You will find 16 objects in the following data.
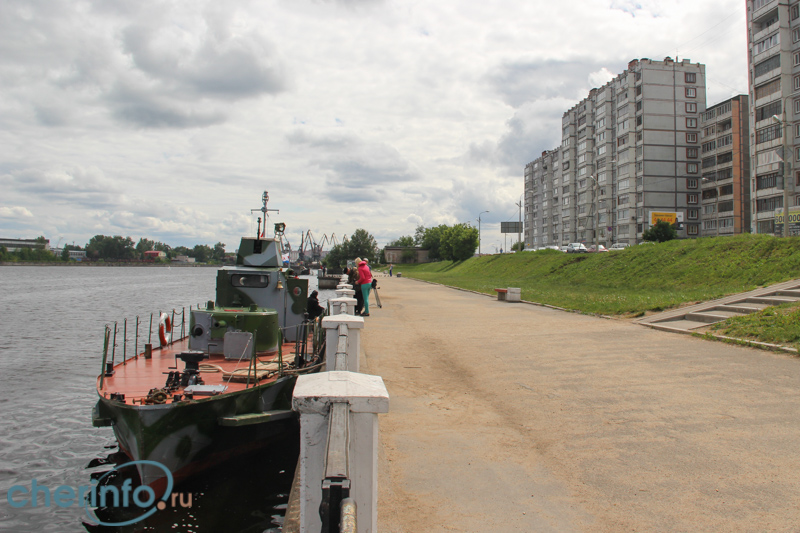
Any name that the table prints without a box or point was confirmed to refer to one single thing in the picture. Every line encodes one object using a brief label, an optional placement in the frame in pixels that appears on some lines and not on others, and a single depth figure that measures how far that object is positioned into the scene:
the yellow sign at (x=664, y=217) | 71.50
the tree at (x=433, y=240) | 139.75
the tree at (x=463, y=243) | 98.56
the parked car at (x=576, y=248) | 64.53
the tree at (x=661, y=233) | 55.09
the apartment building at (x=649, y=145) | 74.69
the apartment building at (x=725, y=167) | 68.25
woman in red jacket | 18.78
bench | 25.70
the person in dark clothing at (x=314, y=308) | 15.63
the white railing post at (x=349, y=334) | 7.78
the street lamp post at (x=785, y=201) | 32.33
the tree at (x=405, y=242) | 175.45
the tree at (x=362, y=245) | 157.25
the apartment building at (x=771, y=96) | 50.75
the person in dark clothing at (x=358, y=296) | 20.03
